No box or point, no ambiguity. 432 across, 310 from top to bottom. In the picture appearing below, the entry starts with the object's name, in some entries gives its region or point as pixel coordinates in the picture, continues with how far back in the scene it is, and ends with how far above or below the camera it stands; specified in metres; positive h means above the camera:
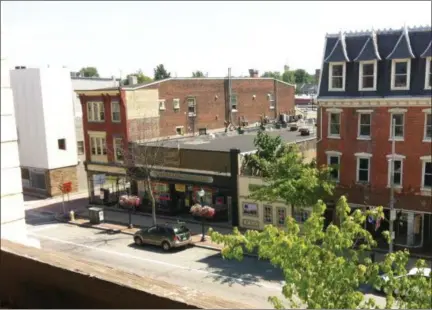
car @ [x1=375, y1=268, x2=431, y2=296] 10.21 -4.11
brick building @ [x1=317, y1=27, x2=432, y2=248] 23.73 -1.59
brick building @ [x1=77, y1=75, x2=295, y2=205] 35.31 -1.29
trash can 31.70 -7.79
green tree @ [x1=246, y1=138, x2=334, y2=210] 24.48 -4.71
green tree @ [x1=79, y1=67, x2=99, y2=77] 150.00 +8.90
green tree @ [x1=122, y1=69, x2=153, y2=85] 82.47 +3.41
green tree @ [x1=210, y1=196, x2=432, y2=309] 9.61 -3.81
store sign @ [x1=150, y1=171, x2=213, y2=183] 30.32 -5.30
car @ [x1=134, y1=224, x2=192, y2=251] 25.17 -7.46
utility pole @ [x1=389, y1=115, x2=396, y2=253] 21.28 -4.22
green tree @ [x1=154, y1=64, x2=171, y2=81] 111.62 +5.74
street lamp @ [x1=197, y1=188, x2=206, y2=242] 26.83 -6.58
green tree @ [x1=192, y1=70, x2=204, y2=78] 145.93 +6.94
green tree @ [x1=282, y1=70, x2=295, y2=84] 139.45 +5.14
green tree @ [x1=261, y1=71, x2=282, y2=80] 154.30 +6.58
